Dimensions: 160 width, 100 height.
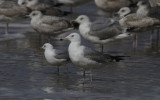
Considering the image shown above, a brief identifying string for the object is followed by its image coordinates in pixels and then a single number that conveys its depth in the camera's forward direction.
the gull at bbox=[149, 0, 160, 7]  18.14
